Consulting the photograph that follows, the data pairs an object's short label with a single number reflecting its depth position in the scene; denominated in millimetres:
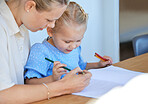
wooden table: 1050
